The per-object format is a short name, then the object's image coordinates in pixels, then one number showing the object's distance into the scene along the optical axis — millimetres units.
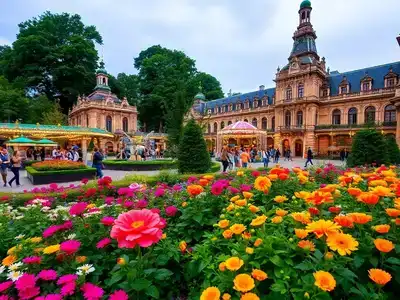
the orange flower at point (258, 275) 1367
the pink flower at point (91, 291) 1466
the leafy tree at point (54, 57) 45141
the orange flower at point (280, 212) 2017
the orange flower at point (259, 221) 1830
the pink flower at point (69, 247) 1710
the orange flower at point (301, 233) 1593
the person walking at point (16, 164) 10633
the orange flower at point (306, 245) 1554
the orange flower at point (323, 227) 1574
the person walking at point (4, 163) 10797
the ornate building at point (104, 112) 45719
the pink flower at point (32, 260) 1731
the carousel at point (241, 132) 24109
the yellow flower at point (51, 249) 1720
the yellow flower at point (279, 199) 2443
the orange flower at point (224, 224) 1929
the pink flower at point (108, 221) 2066
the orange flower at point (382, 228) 1646
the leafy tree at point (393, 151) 15422
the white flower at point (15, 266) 1786
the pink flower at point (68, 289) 1460
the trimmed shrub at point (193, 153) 11789
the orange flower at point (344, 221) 1676
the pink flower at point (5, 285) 1557
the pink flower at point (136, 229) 1470
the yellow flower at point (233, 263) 1429
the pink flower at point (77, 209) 2314
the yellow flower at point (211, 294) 1303
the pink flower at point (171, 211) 2660
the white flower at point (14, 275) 1702
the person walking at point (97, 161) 12297
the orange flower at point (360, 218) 1675
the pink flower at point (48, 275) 1618
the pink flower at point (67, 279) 1538
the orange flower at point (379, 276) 1315
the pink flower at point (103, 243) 1856
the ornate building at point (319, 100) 35219
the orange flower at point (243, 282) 1292
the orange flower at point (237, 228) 1764
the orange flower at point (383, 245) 1437
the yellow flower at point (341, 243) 1465
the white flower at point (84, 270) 1678
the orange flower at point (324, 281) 1249
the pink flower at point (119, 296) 1425
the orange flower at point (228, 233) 1789
